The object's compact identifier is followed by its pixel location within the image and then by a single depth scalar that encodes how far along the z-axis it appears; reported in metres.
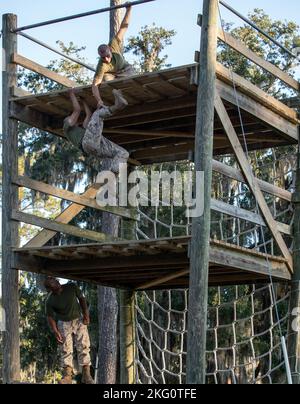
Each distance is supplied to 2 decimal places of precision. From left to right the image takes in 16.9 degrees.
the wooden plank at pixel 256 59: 10.45
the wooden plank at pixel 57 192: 11.62
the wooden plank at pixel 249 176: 10.52
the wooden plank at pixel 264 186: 12.05
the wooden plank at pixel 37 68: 11.68
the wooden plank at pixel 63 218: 11.88
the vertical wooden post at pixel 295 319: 11.95
